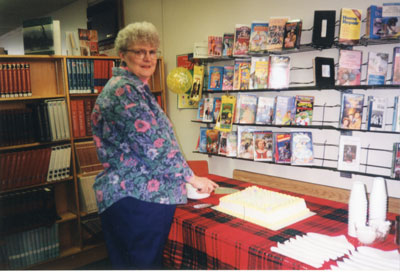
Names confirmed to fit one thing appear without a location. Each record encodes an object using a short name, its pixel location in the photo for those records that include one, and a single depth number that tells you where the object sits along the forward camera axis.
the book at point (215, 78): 3.02
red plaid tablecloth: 1.31
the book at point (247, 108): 2.76
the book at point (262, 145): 2.65
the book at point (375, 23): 1.99
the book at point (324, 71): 2.29
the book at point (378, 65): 2.06
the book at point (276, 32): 2.46
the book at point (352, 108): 2.15
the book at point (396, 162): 1.97
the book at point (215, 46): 2.99
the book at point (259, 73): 2.61
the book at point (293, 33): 2.38
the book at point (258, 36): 2.59
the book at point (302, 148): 2.43
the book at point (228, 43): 2.88
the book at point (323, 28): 2.22
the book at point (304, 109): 2.43
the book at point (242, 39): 2.72
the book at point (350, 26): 2.10
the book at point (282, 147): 2.52
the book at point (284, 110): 2.50
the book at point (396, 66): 1.94
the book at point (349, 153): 2.16
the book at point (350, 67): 2.16
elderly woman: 1.38
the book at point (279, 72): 2.50
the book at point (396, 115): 1.94
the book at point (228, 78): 2.94
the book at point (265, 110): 2.64
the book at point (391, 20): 1.93
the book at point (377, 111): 2.04
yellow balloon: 3.16
